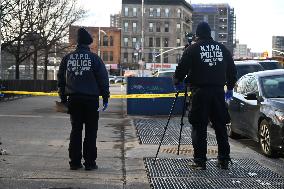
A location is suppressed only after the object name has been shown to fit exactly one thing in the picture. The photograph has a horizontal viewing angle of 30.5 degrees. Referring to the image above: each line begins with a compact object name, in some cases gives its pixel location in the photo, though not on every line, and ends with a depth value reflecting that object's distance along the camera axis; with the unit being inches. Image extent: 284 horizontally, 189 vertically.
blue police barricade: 637.3
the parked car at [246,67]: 649.0
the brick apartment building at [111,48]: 4308.6
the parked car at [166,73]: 843.6
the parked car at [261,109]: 315.9
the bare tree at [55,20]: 1412.4
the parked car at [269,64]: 740.5
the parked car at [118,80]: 3149.6
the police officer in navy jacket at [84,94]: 271.7
